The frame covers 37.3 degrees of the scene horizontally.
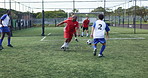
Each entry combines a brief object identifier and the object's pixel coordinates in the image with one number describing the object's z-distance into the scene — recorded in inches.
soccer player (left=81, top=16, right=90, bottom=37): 776.5
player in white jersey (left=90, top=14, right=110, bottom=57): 335.9
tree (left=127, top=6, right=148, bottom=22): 1465.2
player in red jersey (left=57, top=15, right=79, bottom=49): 411.5
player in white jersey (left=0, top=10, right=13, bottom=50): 441.8
